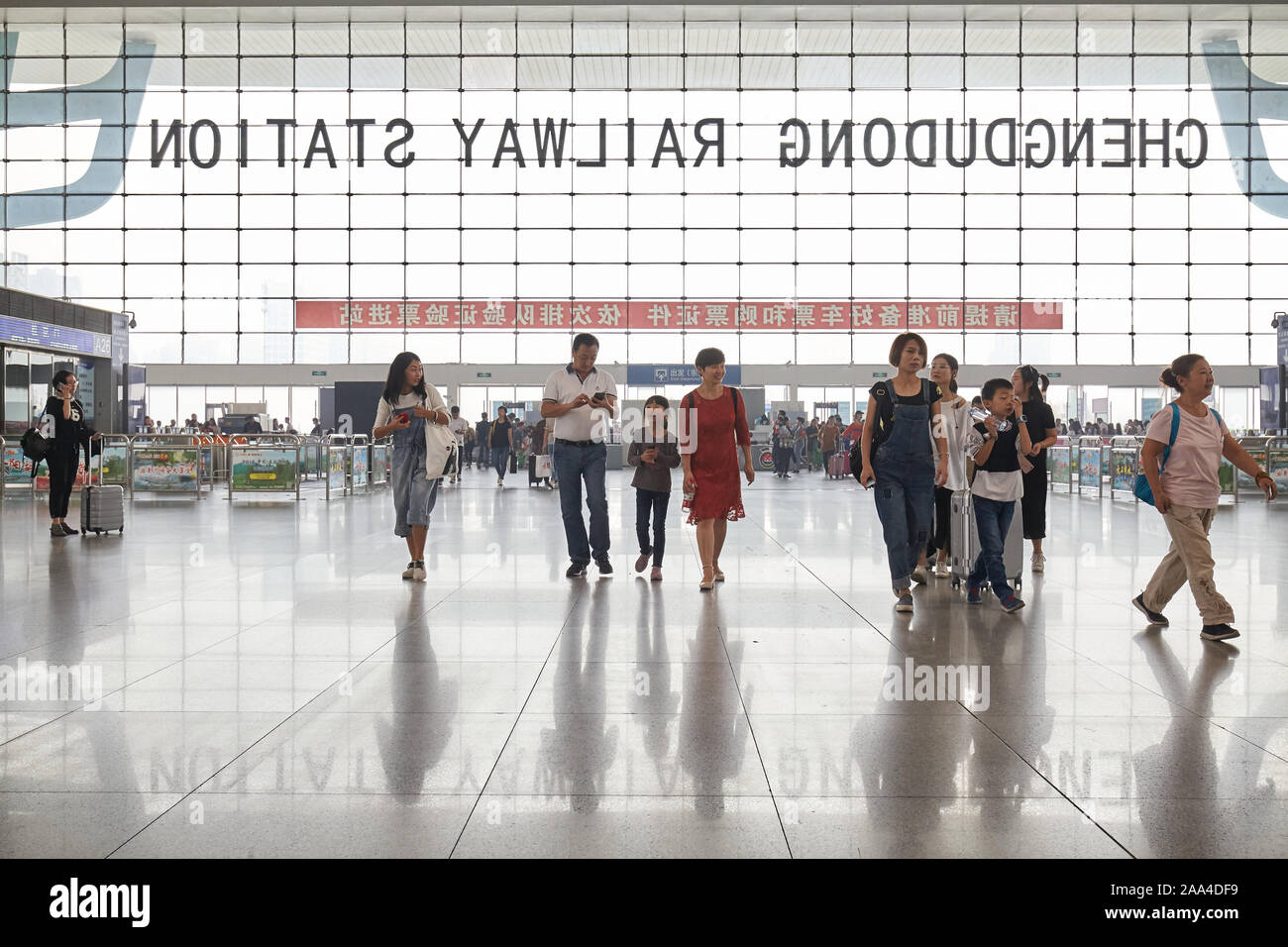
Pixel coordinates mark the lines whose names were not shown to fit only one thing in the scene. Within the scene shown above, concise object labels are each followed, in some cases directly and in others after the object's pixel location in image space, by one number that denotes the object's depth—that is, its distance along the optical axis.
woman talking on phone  10.18
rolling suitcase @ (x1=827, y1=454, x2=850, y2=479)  27.25
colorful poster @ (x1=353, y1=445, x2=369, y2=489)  18.81
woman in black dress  7.20
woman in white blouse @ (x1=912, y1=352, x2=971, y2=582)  6.48
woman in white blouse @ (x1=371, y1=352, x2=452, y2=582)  7.12
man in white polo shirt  7.19
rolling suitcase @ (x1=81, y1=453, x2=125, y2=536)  10.08
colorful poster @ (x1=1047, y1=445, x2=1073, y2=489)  20.06
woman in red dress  6.74
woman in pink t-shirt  5.11
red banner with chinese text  29.47
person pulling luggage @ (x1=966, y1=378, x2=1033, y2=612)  6.16
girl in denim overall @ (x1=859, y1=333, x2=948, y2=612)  6.05
